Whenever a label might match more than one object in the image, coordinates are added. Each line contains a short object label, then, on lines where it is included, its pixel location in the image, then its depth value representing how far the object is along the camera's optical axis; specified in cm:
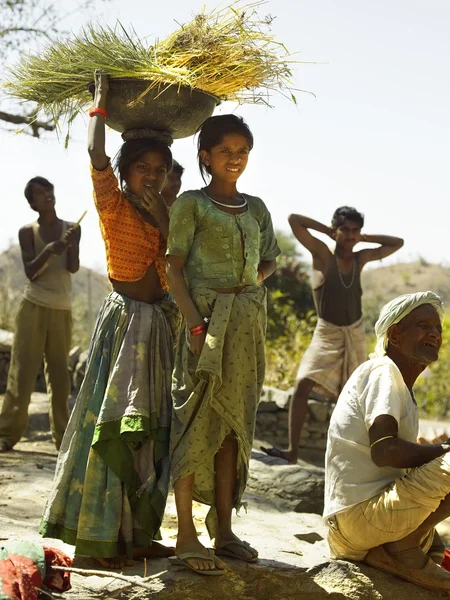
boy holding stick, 680
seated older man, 351
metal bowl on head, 366
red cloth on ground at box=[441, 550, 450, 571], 400
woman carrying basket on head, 355
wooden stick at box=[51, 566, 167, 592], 321
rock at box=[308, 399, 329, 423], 898
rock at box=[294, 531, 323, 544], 516
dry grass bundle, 361
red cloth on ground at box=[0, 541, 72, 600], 301
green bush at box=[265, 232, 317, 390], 1111
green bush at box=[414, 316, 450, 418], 1367
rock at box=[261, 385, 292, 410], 913
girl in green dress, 353
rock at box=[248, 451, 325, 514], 627
